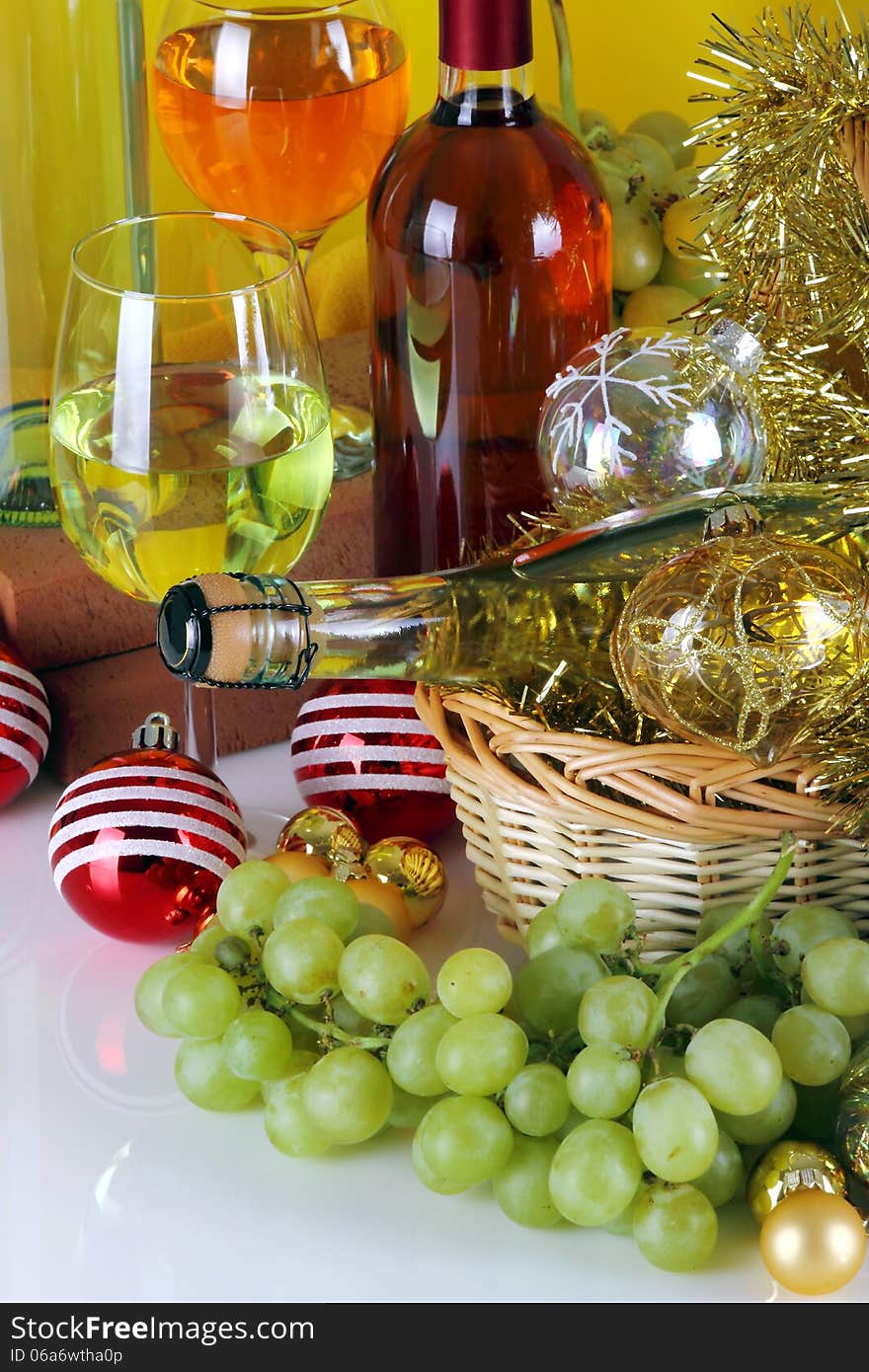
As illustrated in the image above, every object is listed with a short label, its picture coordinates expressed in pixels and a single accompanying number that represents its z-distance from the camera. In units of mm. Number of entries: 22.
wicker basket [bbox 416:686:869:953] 1008
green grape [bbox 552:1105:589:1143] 971
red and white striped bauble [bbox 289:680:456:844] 1120
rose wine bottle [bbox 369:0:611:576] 1108
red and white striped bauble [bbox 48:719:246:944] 1070
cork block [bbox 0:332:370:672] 1151
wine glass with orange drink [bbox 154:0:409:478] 1169
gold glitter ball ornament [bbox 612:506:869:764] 990
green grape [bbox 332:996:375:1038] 1002
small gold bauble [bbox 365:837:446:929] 1084
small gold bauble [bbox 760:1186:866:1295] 942
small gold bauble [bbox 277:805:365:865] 1087
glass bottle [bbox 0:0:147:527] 1186
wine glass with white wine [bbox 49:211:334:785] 1068
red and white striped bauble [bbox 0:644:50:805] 1134
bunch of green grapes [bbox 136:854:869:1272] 950
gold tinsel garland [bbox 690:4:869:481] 1059
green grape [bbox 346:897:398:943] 1033
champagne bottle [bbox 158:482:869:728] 994
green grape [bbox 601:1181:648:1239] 966
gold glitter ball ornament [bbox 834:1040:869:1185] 960
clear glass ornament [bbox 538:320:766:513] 1061
